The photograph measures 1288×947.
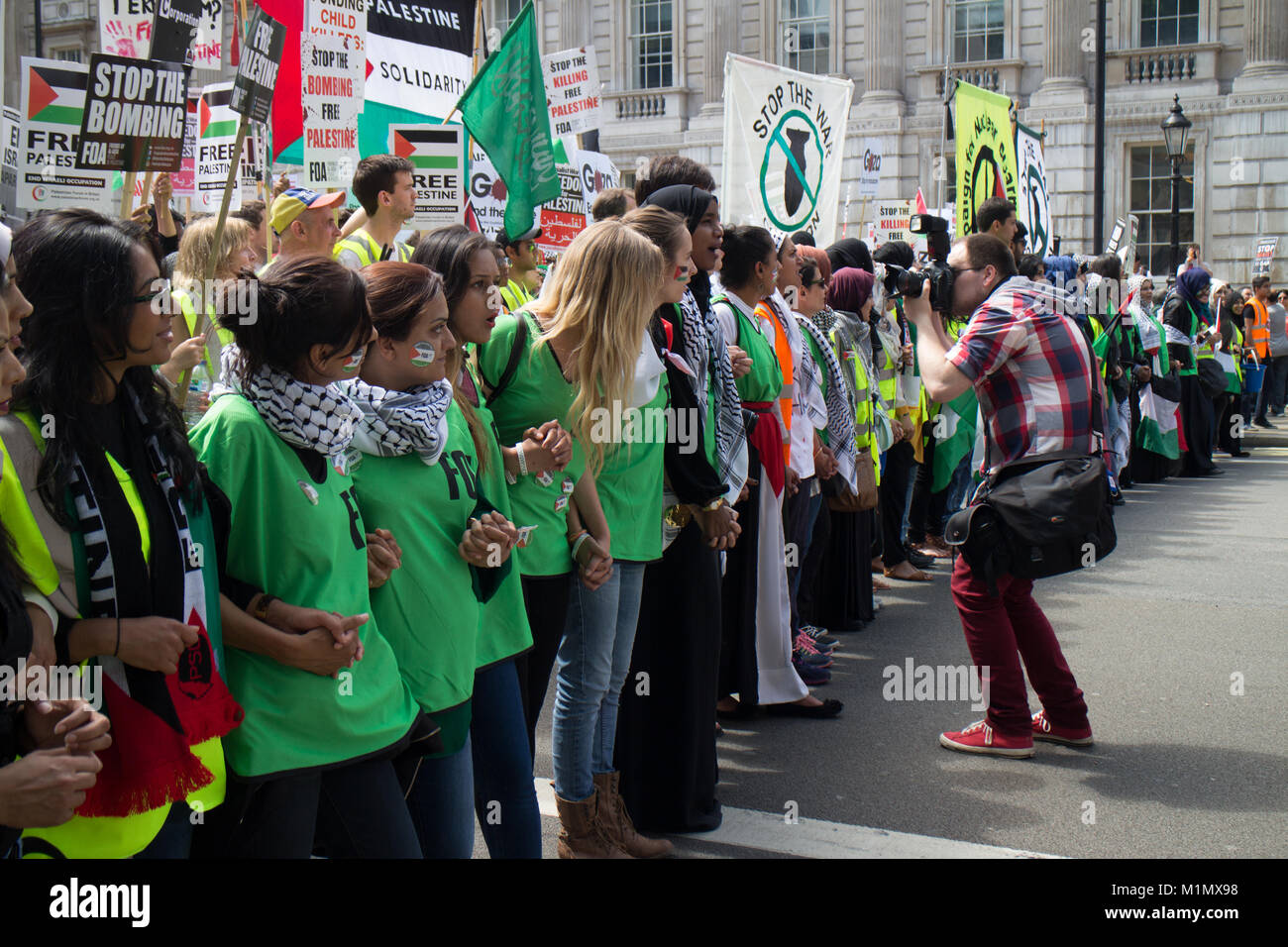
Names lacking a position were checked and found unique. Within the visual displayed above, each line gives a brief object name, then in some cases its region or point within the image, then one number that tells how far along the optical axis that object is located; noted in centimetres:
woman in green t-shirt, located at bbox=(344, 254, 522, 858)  295
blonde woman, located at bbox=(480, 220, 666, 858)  380
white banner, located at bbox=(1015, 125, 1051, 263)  1234
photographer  517
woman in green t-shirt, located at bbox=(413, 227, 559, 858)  332
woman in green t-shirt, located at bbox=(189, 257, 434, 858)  254
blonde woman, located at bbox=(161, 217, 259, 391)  514
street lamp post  2028
